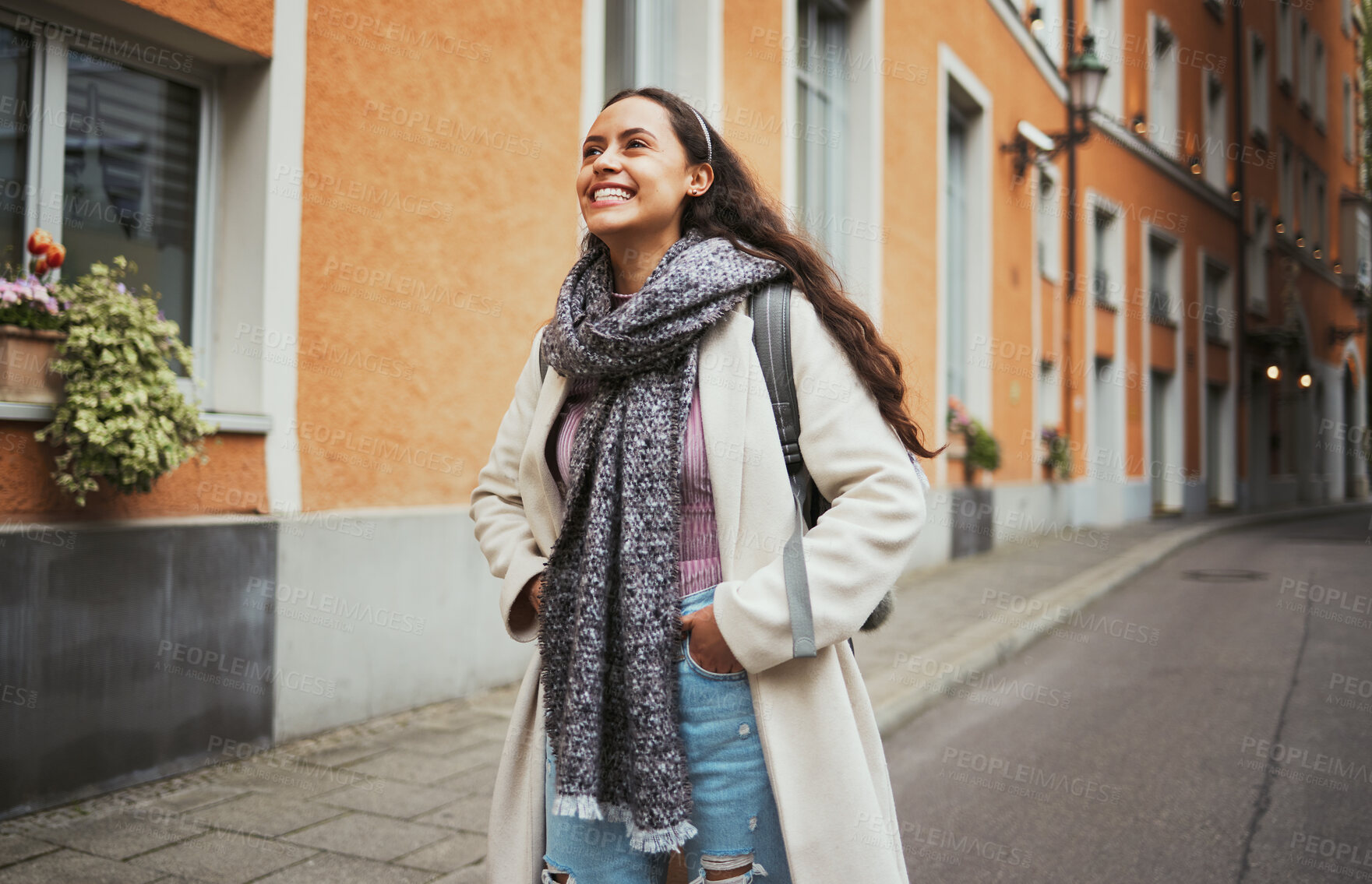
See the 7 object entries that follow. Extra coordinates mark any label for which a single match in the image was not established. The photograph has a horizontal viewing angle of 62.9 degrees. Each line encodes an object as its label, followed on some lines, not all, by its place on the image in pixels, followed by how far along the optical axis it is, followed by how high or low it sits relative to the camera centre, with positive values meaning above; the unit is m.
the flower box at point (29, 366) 3.71 +0.39
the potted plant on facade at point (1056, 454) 15.34 +0.55
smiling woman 1.79 -0.14
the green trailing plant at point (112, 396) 3.80 +0.30
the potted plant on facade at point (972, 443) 12.29 +0.55
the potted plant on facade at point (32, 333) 3.72 +0.50
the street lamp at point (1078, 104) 13.56 +4.83
